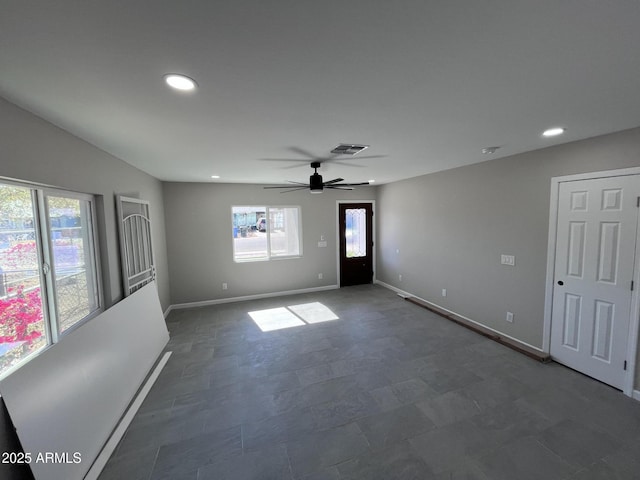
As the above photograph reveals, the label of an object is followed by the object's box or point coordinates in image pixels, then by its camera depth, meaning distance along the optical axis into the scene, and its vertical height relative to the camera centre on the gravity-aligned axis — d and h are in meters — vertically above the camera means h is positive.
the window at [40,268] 1.65 -0.30
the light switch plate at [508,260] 3.46 -0.53
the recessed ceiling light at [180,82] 1.34 +0.78
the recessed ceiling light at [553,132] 2.37 +0.83
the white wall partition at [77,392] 1.55 -1.24
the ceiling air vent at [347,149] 2.70 +0.80
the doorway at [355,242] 6.34 -0.49
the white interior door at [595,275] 2.49 -0.58
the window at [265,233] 5.57 -0.19
